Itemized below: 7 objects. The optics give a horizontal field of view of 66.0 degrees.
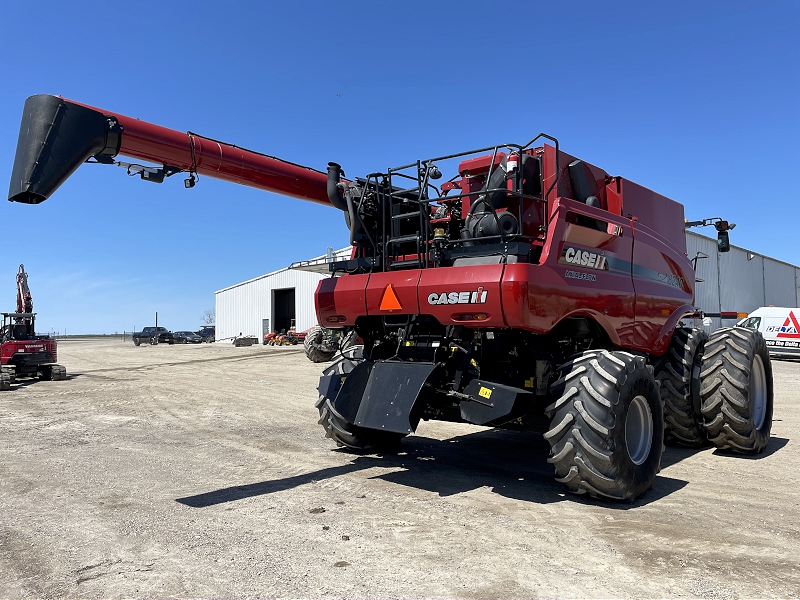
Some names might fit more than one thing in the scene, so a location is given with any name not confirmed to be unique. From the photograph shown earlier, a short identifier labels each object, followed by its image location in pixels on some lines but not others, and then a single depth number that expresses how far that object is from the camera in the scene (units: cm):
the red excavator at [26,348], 1955
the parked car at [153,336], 5200
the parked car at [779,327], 2361
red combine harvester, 528
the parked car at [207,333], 5941
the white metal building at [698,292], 3153
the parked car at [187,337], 5406
